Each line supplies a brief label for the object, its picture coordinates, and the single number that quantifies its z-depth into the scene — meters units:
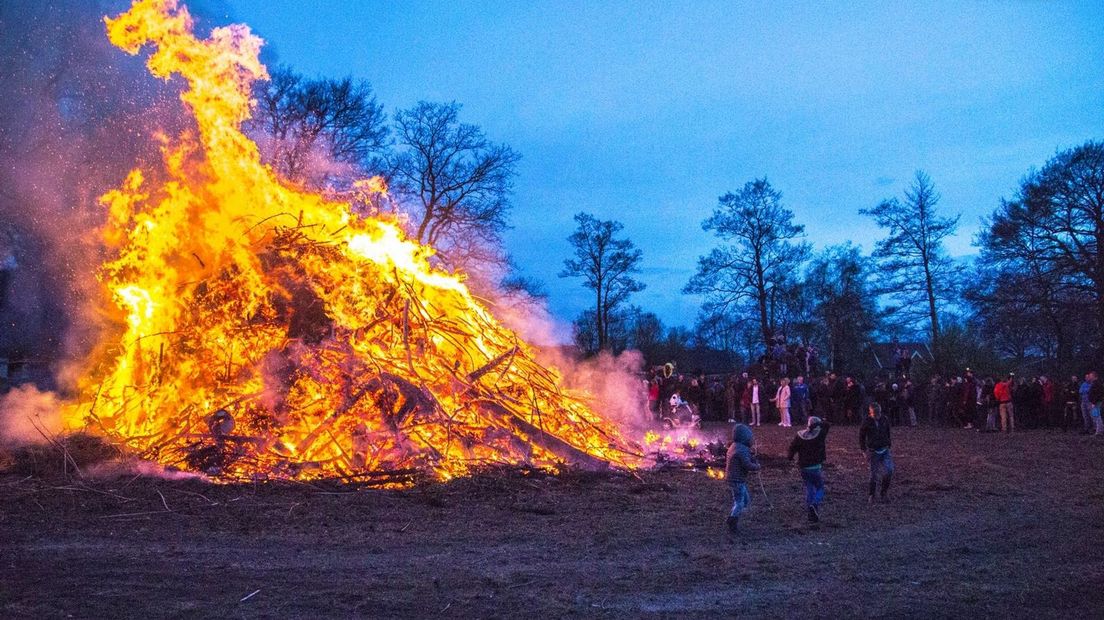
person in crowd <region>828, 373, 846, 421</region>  22.81
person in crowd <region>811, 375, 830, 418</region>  23.47
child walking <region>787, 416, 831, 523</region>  8.49
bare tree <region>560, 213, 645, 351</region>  39.25
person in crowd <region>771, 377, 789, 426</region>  21.70
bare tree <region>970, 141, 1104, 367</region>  25.02
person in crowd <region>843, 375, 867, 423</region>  22.19
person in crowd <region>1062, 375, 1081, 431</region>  19.12
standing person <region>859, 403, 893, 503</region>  9.66
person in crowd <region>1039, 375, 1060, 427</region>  19.56
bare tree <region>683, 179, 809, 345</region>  34.81
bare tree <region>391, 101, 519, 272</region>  29.30
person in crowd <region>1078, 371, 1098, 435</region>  17.75
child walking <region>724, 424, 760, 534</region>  7.87
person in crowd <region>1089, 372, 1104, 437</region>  17.59
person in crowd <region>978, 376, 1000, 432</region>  19.77
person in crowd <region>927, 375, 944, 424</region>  22.52
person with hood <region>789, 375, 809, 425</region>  22.22
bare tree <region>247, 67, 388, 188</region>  24.09
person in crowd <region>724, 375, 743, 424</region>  24.72
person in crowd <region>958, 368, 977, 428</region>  20.50
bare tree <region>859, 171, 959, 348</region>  32.59
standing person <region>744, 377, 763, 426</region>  22.84
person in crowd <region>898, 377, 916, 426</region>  22.22
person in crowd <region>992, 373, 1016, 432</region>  19.19
